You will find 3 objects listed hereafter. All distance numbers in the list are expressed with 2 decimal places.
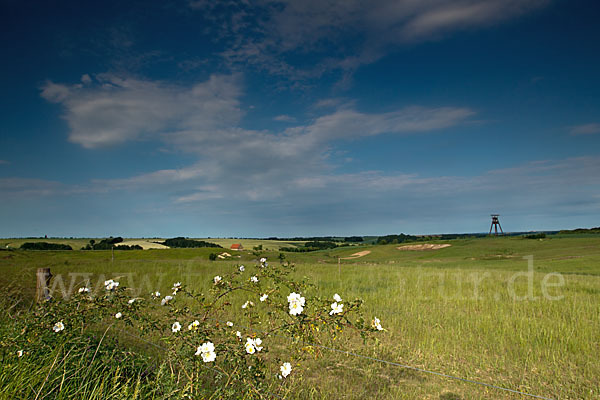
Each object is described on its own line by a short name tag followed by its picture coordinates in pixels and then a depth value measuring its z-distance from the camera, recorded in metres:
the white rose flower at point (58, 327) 3.98
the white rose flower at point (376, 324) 3.31
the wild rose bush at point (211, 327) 3.40
